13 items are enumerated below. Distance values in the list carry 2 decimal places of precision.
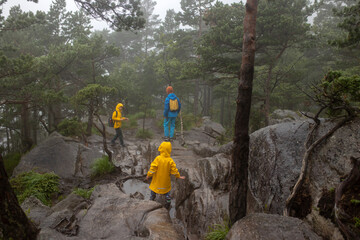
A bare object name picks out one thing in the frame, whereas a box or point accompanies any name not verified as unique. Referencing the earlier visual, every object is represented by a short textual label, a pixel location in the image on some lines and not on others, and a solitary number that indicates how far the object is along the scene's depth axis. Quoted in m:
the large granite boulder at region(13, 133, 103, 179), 8.84
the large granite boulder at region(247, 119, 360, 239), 3.72
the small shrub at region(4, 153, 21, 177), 9.38
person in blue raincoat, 9.55
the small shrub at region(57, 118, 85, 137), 13.34
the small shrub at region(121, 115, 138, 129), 20.23
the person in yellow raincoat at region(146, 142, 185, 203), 5.79
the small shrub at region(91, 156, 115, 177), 8.85
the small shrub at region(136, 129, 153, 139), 16.25
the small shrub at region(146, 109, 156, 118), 23.94
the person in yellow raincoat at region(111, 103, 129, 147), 10.89
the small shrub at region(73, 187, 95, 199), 6.64
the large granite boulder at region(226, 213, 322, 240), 3.02
